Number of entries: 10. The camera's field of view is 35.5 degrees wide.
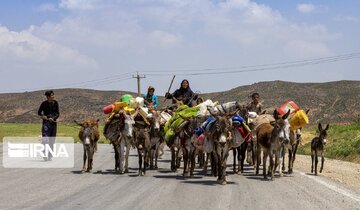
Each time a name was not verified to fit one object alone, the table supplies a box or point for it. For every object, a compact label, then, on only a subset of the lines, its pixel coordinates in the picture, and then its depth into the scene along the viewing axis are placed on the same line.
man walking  20.50
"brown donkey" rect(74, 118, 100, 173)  16.62
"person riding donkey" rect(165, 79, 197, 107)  19.39
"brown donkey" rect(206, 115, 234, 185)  14.57
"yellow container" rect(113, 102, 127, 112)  17.73
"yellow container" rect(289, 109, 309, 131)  17.58
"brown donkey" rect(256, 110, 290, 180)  15.75
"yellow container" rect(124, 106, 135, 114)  17.09
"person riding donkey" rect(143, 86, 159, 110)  19.72
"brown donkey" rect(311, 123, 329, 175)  19.50
